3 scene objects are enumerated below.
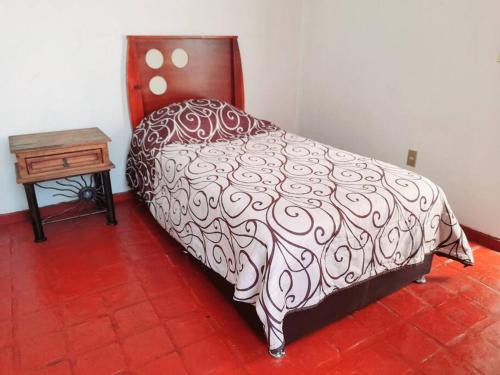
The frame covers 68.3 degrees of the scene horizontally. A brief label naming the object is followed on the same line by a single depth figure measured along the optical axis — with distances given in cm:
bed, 133
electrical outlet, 249
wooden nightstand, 203
